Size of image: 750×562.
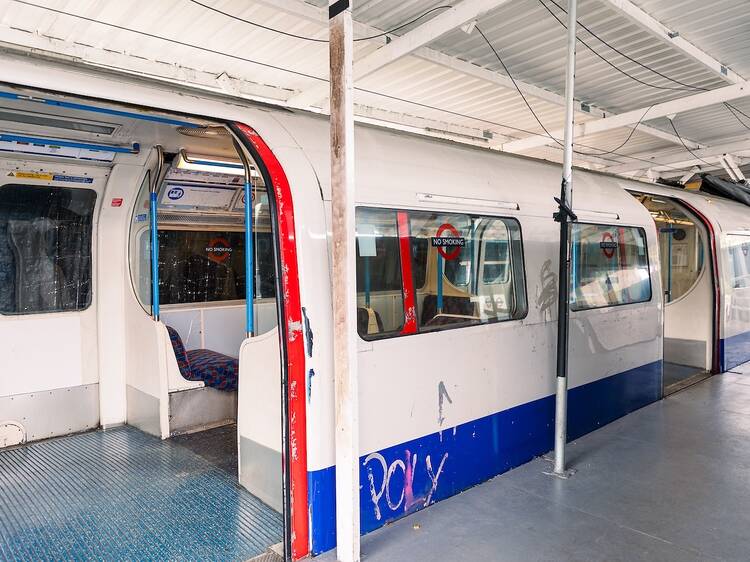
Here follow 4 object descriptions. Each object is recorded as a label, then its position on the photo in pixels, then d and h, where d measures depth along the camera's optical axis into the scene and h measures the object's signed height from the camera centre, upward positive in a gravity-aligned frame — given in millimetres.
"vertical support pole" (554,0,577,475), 3721 -21
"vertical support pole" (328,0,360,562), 2625 -93
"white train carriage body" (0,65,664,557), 2727 -404
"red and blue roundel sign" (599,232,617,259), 4891 +122
